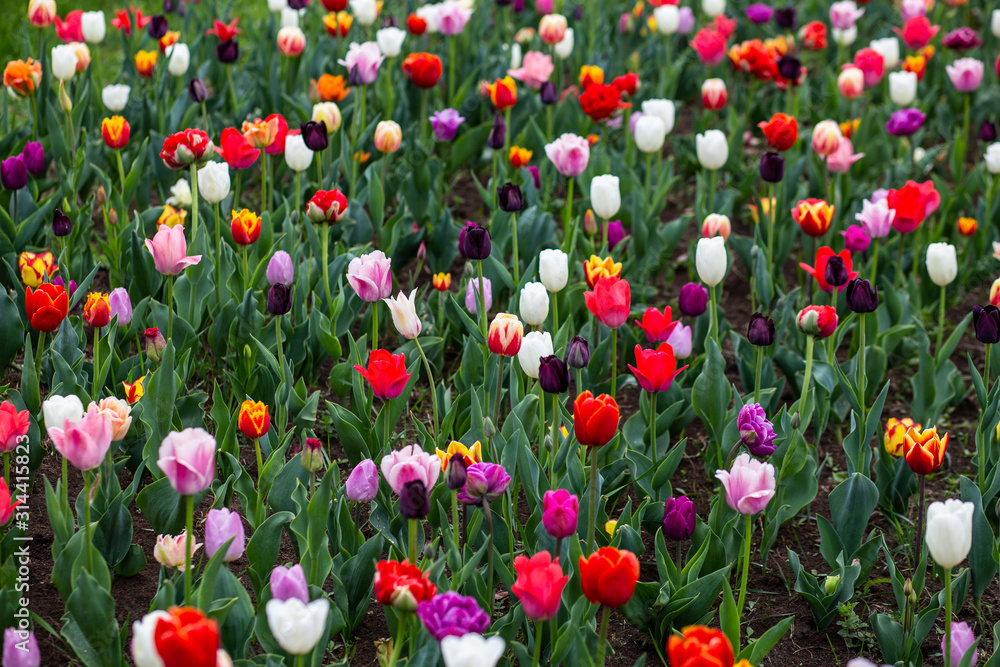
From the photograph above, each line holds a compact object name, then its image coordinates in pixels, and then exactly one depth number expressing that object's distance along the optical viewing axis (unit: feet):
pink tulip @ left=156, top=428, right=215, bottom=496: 10.19
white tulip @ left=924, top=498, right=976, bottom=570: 10.66
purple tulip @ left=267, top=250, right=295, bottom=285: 17.03
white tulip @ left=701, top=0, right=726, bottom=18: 33.58
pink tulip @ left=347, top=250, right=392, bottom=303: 15.57
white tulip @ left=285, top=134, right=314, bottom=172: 20.02
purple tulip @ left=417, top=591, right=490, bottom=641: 9.59
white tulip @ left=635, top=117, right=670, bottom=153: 22.74
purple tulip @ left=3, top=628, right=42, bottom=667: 10.25
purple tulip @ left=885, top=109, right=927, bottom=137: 24.06
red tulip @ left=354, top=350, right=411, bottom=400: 13.38
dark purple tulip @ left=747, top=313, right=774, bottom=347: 15.64
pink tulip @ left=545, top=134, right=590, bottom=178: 19.74
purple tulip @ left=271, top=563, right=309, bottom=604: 11.00
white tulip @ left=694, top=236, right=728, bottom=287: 16.72
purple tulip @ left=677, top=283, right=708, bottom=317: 17.44
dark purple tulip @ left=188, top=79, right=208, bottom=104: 22.59
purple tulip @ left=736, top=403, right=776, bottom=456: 13.41
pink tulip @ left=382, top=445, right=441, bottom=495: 11.51
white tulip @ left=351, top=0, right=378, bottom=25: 28.58
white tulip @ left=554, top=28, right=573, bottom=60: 29.71
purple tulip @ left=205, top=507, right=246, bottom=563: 11.78
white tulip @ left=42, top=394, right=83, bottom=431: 11.51
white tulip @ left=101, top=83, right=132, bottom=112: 23.62
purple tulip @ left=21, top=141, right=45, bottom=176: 20.20
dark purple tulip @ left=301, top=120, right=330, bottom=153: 19.49
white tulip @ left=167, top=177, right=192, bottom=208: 21.31
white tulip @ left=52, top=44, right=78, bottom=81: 22.35
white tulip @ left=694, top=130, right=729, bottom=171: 22.43
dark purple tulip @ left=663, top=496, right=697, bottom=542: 13.12
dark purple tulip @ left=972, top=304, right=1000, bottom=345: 15.38
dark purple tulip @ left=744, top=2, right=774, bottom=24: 33.68
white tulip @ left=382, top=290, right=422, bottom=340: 14.53
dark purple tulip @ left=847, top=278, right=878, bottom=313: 15.71
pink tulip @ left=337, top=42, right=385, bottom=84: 24.04
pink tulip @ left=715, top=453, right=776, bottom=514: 12.09
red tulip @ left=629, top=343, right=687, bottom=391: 13.58
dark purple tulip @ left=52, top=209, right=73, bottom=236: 18.21
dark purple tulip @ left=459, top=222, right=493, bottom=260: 16.05
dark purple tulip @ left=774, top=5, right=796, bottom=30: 31.49
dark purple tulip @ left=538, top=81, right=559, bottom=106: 24.56
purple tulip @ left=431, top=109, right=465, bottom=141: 23.45
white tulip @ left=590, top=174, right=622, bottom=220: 18.90
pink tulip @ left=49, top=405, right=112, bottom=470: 10.66
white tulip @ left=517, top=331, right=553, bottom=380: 13.98
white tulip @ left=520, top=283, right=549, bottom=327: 14.70
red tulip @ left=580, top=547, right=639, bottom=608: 10.11
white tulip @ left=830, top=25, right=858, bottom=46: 32.40
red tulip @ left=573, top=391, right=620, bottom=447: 11.66
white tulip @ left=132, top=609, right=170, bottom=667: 8.17
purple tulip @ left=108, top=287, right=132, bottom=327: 16.35
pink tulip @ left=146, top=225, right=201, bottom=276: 14.75
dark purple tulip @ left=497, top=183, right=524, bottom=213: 17.98
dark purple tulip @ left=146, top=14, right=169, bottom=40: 26.00
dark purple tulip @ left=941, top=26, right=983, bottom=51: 28.25
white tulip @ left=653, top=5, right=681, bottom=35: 31.12
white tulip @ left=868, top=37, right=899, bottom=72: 30.55
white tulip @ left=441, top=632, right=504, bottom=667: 8.61
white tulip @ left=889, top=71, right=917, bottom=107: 26.76
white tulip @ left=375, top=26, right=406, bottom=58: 26.76
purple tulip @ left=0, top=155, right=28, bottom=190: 18.86
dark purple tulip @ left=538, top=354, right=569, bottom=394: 13.00
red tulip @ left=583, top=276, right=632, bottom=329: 14.30
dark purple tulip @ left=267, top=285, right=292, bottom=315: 15.37
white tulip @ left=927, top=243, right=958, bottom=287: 18.29
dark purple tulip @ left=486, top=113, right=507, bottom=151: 21.91
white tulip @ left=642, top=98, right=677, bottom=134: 24.14
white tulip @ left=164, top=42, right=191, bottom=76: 25.05
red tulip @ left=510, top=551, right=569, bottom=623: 10.25
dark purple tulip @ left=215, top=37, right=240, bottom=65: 24.62
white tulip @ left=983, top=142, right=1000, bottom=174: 23.00
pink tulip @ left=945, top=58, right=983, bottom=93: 27.17
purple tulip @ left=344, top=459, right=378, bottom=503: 13.25
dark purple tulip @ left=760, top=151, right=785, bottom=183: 20.06
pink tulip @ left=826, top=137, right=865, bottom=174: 23.31
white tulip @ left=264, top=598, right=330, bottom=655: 9.12
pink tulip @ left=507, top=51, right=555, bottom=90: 25.62
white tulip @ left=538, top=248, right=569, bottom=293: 15.99
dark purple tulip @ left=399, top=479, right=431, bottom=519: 11.11
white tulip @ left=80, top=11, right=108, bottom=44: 25.17
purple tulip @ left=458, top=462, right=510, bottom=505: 11.76
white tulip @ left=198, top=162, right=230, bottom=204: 17.90
